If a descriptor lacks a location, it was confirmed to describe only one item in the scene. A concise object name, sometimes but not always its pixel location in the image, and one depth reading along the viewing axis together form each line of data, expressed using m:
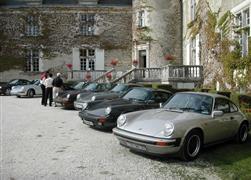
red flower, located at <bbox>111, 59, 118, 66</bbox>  31.33
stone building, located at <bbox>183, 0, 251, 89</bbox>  16.17
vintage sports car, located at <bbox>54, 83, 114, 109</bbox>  15.51
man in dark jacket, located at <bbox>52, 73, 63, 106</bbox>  17.32
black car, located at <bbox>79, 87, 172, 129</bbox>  9.77
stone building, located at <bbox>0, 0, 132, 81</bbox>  33.12
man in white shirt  17.25
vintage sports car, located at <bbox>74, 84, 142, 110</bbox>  13.79
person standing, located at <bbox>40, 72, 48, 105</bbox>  17.78
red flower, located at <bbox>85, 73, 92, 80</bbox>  30.78
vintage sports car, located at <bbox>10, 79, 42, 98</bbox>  23.75
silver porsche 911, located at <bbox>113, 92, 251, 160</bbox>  6.66
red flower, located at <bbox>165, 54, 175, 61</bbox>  28.42
